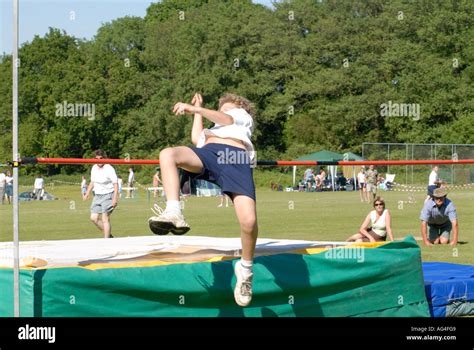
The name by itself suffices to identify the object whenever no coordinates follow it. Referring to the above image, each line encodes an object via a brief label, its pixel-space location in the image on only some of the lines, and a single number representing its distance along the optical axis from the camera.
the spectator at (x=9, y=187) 39.10
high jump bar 8.36
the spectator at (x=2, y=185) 36.97
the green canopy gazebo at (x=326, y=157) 50.50
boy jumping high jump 7.00
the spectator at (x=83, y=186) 41.81
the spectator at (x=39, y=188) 41.56
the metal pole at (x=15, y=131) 7.25
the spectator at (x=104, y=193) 15.63
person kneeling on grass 16.14
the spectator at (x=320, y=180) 49.00
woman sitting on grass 13.70
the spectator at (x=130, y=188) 39.59
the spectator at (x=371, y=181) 33.72
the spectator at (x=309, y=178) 49.25
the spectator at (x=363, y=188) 36.09
